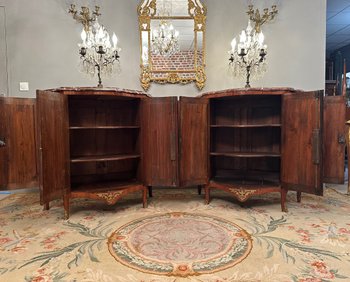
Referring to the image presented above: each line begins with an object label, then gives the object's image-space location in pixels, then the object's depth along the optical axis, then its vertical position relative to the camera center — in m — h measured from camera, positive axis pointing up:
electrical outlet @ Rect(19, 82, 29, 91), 3.28 +0.58
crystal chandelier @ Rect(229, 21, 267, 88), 3.09 +0.93
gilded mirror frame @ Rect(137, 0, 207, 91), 3.28 +1.05
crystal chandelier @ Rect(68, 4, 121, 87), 3.11 +1.03
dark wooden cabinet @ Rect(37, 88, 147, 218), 2.17 -0.17
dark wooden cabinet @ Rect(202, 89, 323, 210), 2.25 -0.16
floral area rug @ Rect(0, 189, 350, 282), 1.48 -0.86
